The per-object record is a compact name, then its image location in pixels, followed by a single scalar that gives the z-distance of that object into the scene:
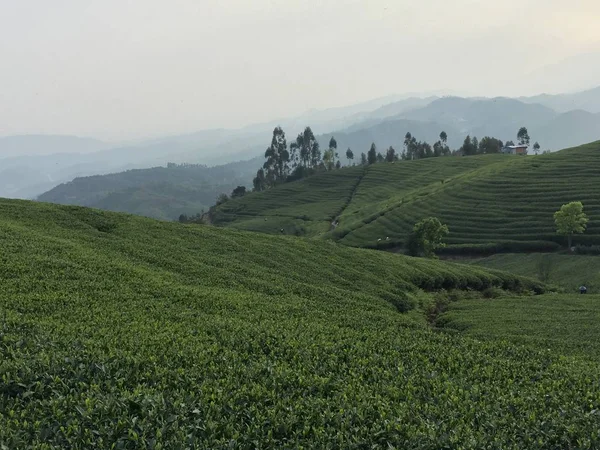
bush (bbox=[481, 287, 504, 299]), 42.81
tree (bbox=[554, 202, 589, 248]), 72.19
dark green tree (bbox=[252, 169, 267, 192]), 183.00
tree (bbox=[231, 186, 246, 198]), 176.82
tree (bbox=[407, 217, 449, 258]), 70.81
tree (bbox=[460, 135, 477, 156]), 172.62
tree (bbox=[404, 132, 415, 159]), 184.10
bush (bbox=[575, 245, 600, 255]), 72.50
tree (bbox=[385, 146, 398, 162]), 180.41
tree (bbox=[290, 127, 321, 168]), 191.25
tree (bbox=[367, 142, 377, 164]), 174.00
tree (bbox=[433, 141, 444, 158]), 179.90
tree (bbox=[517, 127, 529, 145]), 173.30
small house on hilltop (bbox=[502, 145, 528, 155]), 181.50
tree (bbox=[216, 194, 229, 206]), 168.75
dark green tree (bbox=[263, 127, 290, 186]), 184.38
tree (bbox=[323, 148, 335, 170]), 178.00
